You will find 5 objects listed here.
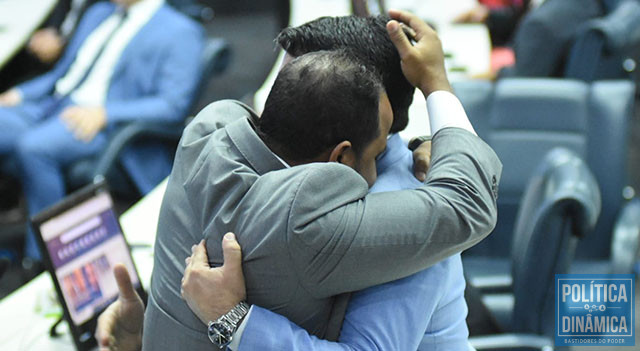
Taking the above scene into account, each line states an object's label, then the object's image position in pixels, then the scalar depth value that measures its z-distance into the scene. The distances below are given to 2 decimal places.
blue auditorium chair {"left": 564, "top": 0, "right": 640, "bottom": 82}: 6.82
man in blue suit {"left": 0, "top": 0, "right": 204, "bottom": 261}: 6.78
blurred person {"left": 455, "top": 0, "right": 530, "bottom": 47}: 10.34
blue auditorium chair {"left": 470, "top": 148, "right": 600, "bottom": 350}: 3.97
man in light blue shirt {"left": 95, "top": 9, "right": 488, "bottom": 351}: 2.22
